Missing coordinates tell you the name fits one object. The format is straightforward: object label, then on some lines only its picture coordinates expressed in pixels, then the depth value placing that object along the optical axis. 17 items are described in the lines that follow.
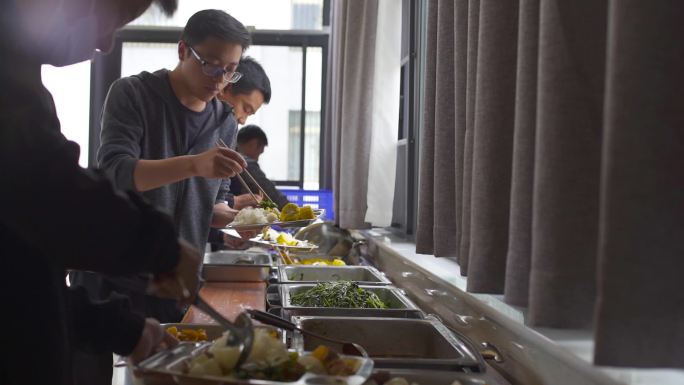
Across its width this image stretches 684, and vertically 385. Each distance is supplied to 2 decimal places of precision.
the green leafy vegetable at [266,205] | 2.64
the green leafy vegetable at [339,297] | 1.94
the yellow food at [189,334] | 1.52
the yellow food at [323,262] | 3.04
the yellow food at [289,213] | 2.42
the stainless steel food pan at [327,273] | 2.72
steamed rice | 2.31
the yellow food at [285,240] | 3.22
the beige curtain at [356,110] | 2.81
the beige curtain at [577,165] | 0.68
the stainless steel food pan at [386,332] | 1.66
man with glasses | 1.99
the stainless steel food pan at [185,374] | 0.88
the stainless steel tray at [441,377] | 1.25
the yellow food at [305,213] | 2.48
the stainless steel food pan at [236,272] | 2.77
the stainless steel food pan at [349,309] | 1.80
